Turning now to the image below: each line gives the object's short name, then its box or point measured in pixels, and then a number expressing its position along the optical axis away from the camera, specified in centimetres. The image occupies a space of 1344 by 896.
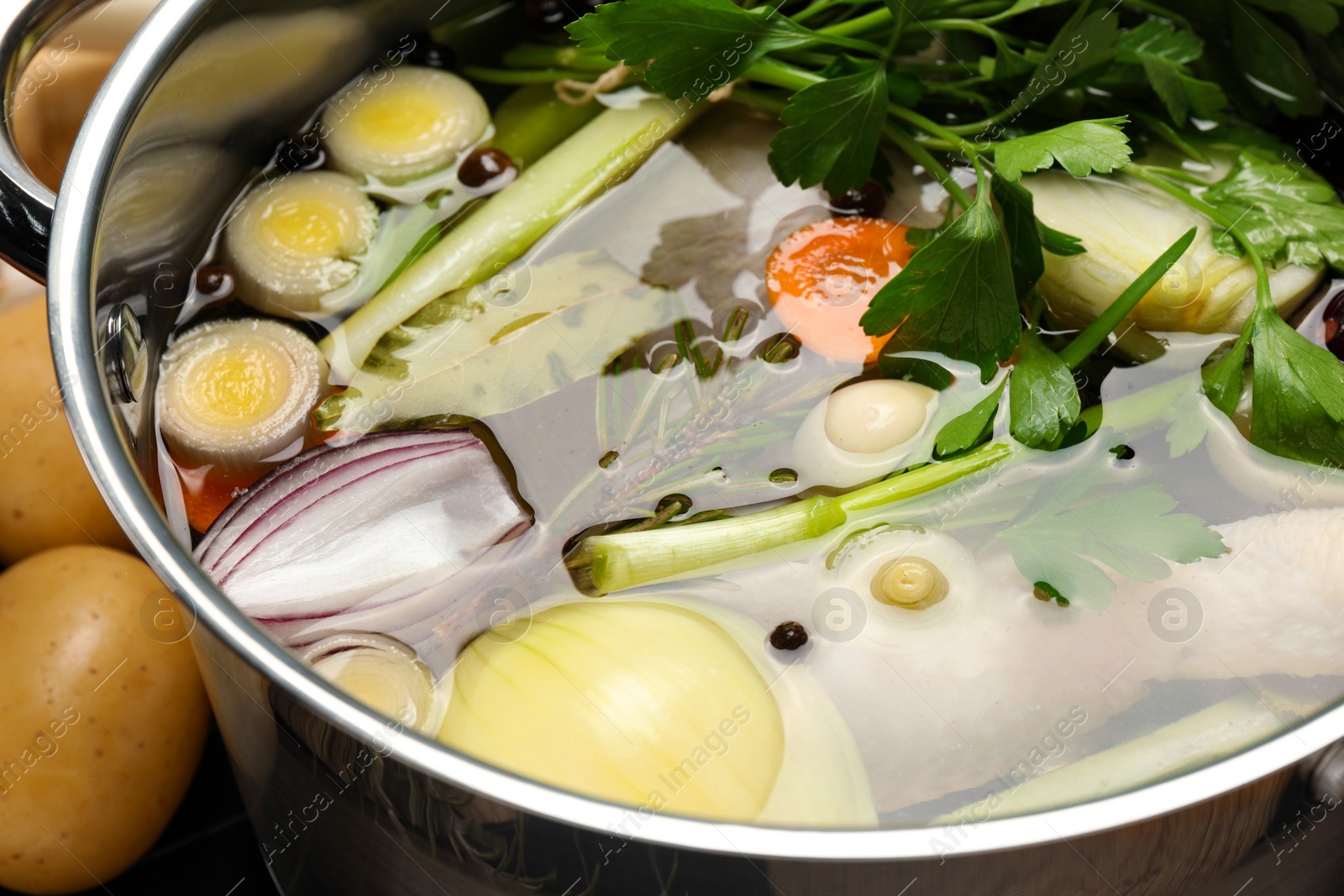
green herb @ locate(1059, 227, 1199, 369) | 63
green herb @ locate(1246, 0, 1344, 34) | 66
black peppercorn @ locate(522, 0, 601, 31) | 69
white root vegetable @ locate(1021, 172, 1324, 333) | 65
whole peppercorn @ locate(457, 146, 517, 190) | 67
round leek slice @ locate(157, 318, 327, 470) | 63
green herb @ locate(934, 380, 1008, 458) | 63
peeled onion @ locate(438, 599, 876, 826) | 59
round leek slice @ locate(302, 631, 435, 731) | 60
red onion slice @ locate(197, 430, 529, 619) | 61
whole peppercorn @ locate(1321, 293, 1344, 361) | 65
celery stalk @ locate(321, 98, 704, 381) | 65
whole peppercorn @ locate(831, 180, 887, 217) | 66
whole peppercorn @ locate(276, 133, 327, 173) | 67
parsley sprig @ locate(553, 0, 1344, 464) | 63
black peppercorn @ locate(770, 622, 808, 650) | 61
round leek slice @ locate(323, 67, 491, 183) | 67
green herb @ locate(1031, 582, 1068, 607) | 62
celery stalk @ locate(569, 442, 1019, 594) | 62
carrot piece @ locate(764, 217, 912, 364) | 65
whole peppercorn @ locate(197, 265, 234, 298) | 66
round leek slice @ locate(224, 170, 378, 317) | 65
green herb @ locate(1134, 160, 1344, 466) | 63
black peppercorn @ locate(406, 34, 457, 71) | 69
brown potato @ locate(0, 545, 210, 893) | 64
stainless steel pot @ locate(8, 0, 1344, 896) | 56
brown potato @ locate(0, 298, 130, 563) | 68
